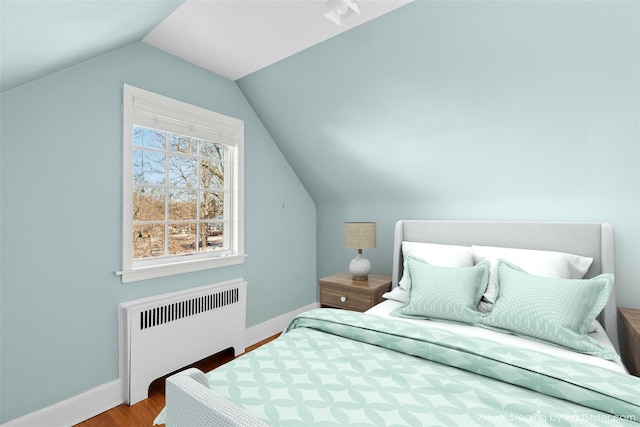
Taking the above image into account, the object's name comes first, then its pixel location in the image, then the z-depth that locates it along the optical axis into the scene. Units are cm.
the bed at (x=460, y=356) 104
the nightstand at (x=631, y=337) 168
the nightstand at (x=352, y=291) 263
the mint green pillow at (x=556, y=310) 154
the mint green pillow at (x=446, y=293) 187
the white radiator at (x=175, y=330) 209
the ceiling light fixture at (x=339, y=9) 167
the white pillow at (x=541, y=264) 196
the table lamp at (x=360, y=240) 283
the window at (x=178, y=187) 220
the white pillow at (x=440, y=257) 227
